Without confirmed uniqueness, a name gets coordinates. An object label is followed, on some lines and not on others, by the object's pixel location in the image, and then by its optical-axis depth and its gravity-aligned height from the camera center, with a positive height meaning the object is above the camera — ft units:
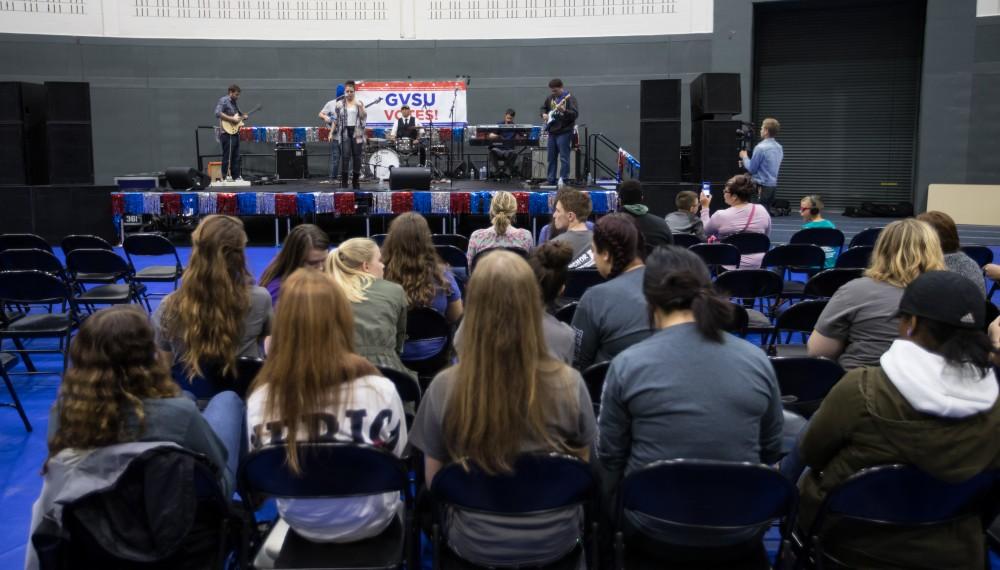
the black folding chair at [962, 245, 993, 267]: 19.16 -1.85
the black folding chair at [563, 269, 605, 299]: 15.55 -2.01
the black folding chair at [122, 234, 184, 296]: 22.31 -1.95
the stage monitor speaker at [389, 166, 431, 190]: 37.50 +0.06
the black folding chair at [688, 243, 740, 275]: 19.40 -1.85
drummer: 47.67 +3.03
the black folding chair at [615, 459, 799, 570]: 6.49 -2.68
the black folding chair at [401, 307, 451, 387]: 12.99 -2.64
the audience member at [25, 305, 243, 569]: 6.77 -2.01
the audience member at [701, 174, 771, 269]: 21.53 -1.07
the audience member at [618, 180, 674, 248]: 17.78 -1.07
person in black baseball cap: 6.66 -2.06
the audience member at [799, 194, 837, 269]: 22.30 -0.98
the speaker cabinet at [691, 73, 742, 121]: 36.50 +3.86
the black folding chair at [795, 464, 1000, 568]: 6.81 -2.84
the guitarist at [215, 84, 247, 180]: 43.32 +2.42
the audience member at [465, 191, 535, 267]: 17.95 -1.25
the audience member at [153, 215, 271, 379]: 10.18 -1.69
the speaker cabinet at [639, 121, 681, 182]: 36.29 +1.25
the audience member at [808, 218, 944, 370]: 10.76 -1.69
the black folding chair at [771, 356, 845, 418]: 9.73 -2.53
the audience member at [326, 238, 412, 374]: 10.63 -1.65
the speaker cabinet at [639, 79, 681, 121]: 35.88 +3.57
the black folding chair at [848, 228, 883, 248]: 21.85 -1.67
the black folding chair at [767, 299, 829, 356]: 13.92 -2.52
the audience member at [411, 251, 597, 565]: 6.73 -1.92
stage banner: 51.88 +5.01
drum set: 49.60 +1.75
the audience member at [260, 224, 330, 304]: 12.91 -1.24
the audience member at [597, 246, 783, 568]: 6.89 -1.92
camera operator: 34.27 +0.69
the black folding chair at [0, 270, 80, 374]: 16.37 -2.56
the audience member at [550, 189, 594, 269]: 16.20 -0.95
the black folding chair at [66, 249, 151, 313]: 20.04 -2.31
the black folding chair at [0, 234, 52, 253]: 22.06 -1.67
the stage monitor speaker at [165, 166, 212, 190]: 39.86 +0.18
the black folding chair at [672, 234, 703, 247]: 21.06 -1.64
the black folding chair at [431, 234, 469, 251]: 22.17 -1.71
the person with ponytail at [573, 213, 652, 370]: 10.34 -1.84
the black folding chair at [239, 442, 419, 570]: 6.98 -2.77
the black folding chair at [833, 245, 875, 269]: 18.99 -1.92
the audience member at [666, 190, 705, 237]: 22.50 -1.16
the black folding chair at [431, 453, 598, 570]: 6.70 -2.68
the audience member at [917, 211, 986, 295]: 13.19 -1.25
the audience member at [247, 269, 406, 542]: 7.13 -1.96
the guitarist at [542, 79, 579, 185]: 36.63 +2.73
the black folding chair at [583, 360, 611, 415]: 9.70 -2.48
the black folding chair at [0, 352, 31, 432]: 14.33 -3.47
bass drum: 49.60 +1.10
